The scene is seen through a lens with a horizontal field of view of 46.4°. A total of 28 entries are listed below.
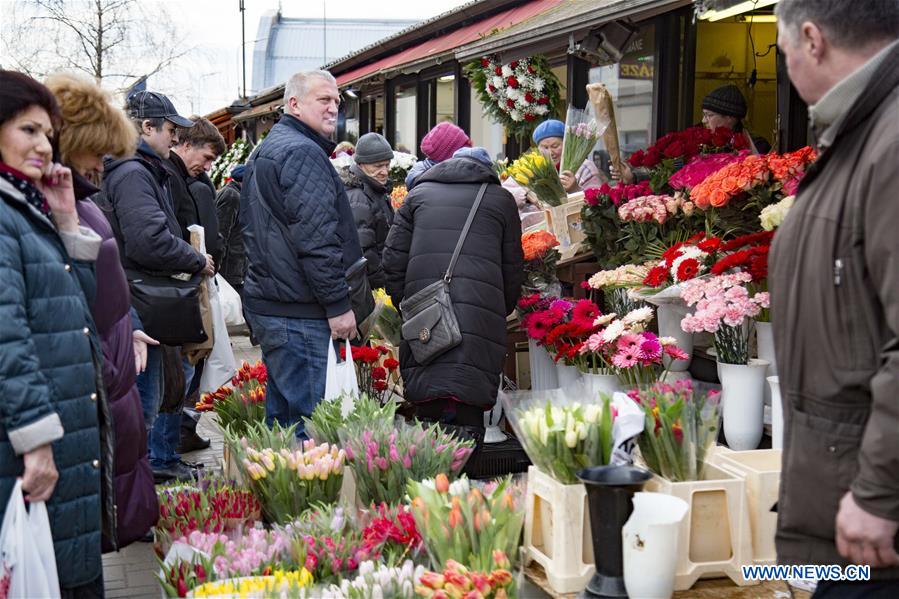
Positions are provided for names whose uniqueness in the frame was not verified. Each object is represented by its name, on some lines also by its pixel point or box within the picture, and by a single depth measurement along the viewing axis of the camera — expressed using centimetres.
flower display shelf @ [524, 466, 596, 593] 302
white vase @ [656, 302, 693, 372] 507
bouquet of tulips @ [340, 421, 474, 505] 377
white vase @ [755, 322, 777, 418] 446
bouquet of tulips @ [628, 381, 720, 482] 310
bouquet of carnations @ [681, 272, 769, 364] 436
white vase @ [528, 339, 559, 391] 591
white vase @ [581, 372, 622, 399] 512
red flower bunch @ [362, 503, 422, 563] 318
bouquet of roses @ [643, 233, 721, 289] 465
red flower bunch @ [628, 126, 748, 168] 563
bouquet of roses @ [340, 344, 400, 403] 584
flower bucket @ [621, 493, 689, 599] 259
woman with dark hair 274
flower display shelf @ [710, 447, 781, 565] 316
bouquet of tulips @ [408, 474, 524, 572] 291
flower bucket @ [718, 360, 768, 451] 436
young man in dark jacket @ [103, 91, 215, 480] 504
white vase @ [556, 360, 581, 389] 550
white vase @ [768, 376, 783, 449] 392
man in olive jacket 194
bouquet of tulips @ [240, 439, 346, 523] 379
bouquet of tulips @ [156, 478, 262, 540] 366
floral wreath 808
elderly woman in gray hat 688
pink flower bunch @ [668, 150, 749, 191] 510
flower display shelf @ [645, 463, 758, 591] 310
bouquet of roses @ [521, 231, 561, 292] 611
